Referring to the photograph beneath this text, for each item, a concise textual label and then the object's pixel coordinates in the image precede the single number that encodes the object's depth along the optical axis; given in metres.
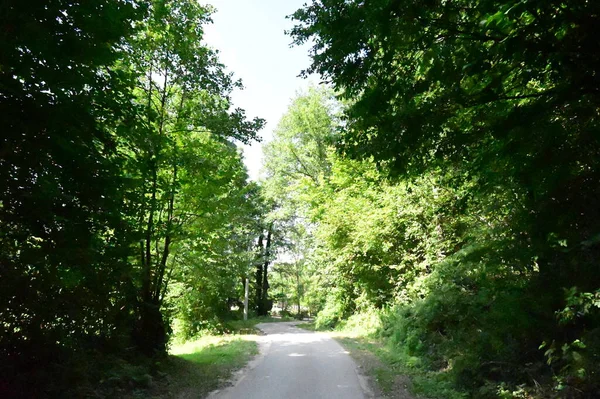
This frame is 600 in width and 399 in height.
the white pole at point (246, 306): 28.48
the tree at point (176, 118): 9.39
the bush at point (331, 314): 22.04
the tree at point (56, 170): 4.34
